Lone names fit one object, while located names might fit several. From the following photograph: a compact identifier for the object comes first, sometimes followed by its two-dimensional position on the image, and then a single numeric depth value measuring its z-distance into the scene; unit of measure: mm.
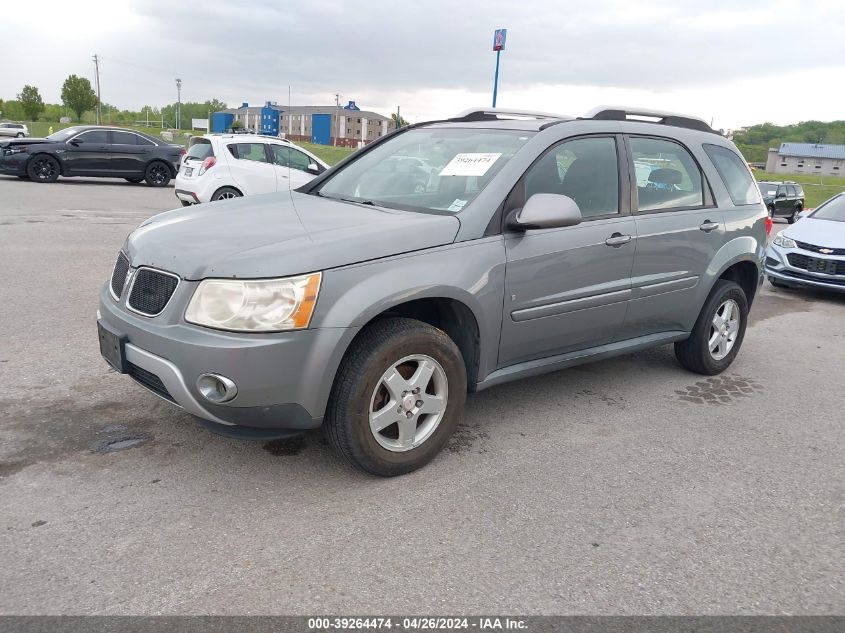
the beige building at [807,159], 117562
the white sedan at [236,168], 12531
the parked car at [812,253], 8664
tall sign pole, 18125
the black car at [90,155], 18141
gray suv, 3055
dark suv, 23766
